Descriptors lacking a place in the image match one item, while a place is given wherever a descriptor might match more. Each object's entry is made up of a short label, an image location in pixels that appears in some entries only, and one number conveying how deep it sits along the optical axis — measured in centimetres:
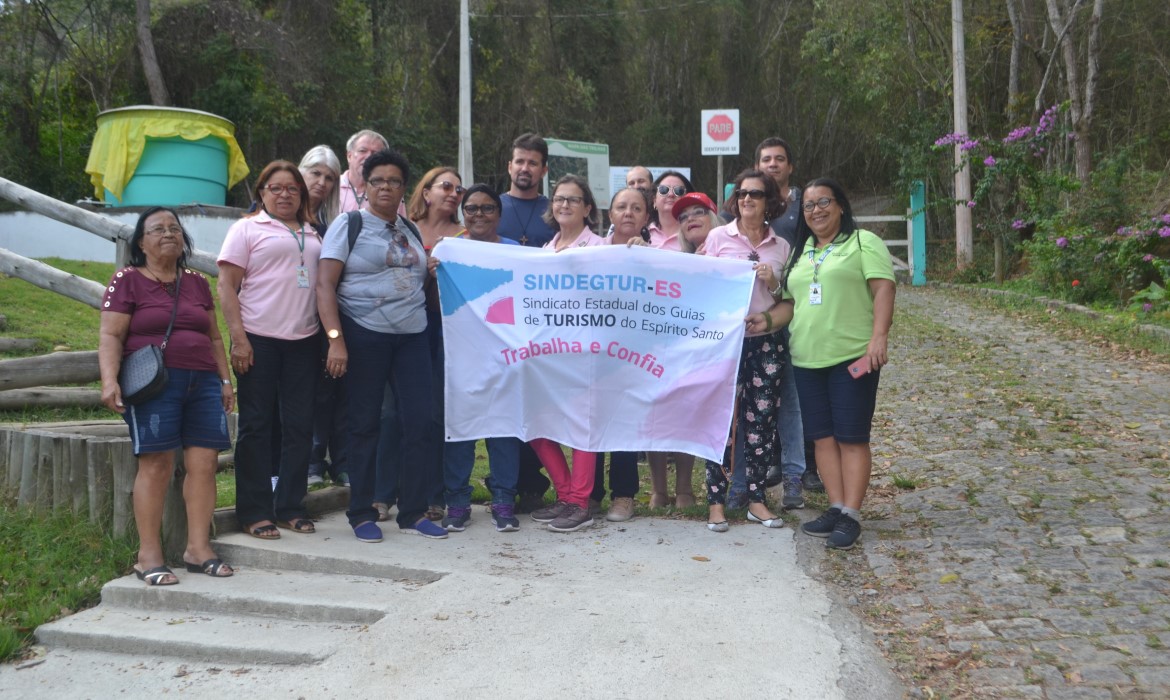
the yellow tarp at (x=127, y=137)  1794
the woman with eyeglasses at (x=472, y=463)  612
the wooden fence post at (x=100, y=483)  571
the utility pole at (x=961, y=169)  2123
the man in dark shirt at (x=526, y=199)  670
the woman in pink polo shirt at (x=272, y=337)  572
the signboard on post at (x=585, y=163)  1548
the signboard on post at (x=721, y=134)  1839
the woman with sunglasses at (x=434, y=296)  629
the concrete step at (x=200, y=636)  453
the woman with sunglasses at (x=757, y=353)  611
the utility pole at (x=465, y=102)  1992
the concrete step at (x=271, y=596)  489
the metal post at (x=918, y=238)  2248
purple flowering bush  1377
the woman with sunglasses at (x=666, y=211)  680
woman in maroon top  520
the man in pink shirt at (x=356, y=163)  683
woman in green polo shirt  573
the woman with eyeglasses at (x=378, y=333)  580
